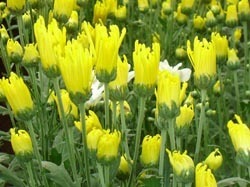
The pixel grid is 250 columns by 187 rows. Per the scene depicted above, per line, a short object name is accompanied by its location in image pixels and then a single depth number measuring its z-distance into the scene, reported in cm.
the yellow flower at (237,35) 146
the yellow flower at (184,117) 87
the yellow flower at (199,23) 134
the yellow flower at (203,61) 82
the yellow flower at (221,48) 112
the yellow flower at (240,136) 80
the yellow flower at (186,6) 138
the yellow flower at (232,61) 121
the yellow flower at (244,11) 132
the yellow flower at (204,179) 73
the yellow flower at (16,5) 109
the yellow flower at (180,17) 141
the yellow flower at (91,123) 86
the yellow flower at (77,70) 76
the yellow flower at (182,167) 77
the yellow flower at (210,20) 131
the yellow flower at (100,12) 123
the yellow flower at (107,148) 79
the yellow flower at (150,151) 85
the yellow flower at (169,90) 80
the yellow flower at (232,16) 131
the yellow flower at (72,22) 112
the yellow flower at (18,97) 84
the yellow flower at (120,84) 85
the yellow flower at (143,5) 144
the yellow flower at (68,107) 91
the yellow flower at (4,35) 115
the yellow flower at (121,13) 133
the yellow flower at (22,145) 85
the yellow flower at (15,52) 105
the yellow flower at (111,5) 125
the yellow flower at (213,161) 84
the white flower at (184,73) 110
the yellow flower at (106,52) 78
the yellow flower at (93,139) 81
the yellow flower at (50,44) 80
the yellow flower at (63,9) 108
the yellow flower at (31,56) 101
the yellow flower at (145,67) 79
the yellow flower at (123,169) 86
